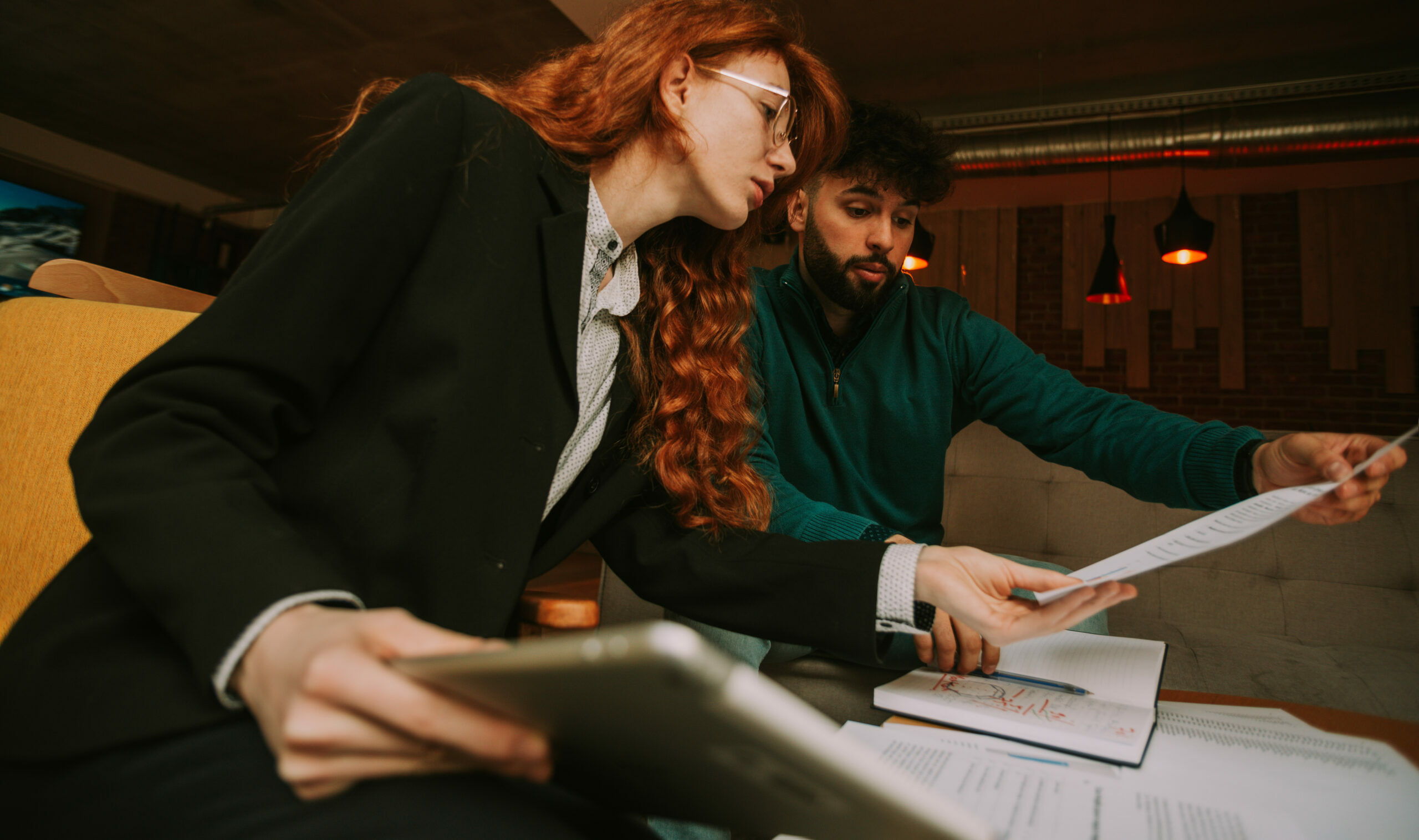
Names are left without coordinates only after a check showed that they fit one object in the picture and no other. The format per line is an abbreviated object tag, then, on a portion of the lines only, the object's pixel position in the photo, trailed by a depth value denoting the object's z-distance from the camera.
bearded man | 1.73
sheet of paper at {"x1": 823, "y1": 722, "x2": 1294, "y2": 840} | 0.53
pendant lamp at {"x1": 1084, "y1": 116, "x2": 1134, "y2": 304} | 4.63
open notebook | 0.70
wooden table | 0.74
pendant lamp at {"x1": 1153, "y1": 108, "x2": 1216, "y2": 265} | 4.32
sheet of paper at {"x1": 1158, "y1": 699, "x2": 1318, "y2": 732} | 0.81
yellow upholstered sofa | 0.96
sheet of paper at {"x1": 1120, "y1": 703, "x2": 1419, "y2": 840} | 0.55
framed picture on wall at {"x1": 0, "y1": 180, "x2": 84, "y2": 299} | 6.70
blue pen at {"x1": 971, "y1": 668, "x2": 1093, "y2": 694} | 0.89
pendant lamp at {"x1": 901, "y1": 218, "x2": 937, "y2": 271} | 4.48
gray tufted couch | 1.66
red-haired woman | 0.43
